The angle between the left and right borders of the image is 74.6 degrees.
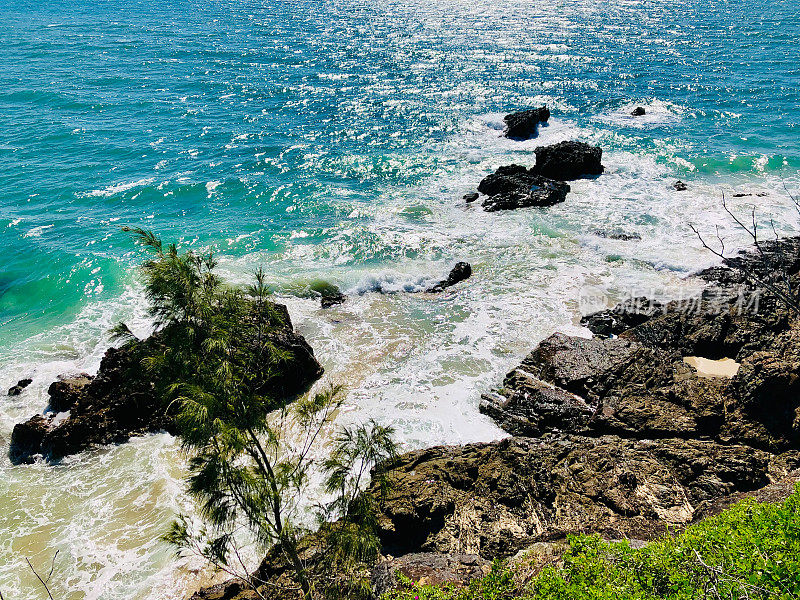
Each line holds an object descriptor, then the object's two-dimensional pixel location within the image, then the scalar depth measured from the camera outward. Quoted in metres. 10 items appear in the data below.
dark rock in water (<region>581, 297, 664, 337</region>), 19.69
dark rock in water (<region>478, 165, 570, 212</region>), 30.02
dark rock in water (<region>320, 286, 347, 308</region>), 23.05
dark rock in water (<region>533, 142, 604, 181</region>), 32.91
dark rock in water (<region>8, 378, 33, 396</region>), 18.23
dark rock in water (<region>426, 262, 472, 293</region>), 23.88
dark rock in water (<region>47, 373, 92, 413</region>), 16.77
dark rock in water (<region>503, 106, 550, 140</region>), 40.75
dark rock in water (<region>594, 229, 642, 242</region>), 26.20
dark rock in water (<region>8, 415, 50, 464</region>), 15.96
